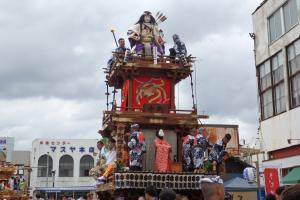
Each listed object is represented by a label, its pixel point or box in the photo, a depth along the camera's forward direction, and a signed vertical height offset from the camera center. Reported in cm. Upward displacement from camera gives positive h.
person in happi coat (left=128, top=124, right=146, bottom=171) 1299 +65
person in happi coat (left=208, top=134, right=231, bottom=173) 1333 +50
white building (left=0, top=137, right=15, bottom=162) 3833 +240
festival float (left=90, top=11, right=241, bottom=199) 1264 +169
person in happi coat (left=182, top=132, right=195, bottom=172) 1378 +52
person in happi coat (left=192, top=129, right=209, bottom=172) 1345 +57
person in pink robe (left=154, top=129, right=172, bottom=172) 1348 +47
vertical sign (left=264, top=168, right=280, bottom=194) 1376 -36
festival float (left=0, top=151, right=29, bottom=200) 1583 -59
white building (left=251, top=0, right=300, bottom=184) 1781 +413
